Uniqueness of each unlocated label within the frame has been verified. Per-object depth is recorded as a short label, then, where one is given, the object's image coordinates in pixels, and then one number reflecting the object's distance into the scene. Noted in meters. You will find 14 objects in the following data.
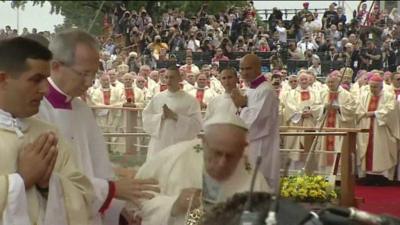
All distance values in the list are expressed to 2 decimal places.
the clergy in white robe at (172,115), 15.55
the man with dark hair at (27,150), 5.09
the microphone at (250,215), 2.39
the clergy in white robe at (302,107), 22.52
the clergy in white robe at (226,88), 14.38
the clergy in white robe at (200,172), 6.14
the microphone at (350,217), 2.43
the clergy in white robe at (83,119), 6.19
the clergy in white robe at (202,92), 19.14
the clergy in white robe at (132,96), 21.35
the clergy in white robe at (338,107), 21.75
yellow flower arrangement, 12.39
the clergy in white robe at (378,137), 23.02
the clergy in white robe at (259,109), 13.80
